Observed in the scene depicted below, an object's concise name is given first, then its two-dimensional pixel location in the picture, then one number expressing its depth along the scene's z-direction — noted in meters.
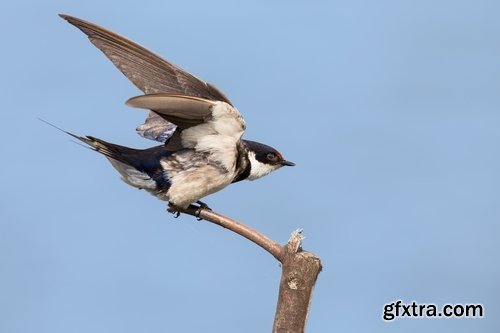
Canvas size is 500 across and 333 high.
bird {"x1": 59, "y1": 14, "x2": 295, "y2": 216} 7.02
